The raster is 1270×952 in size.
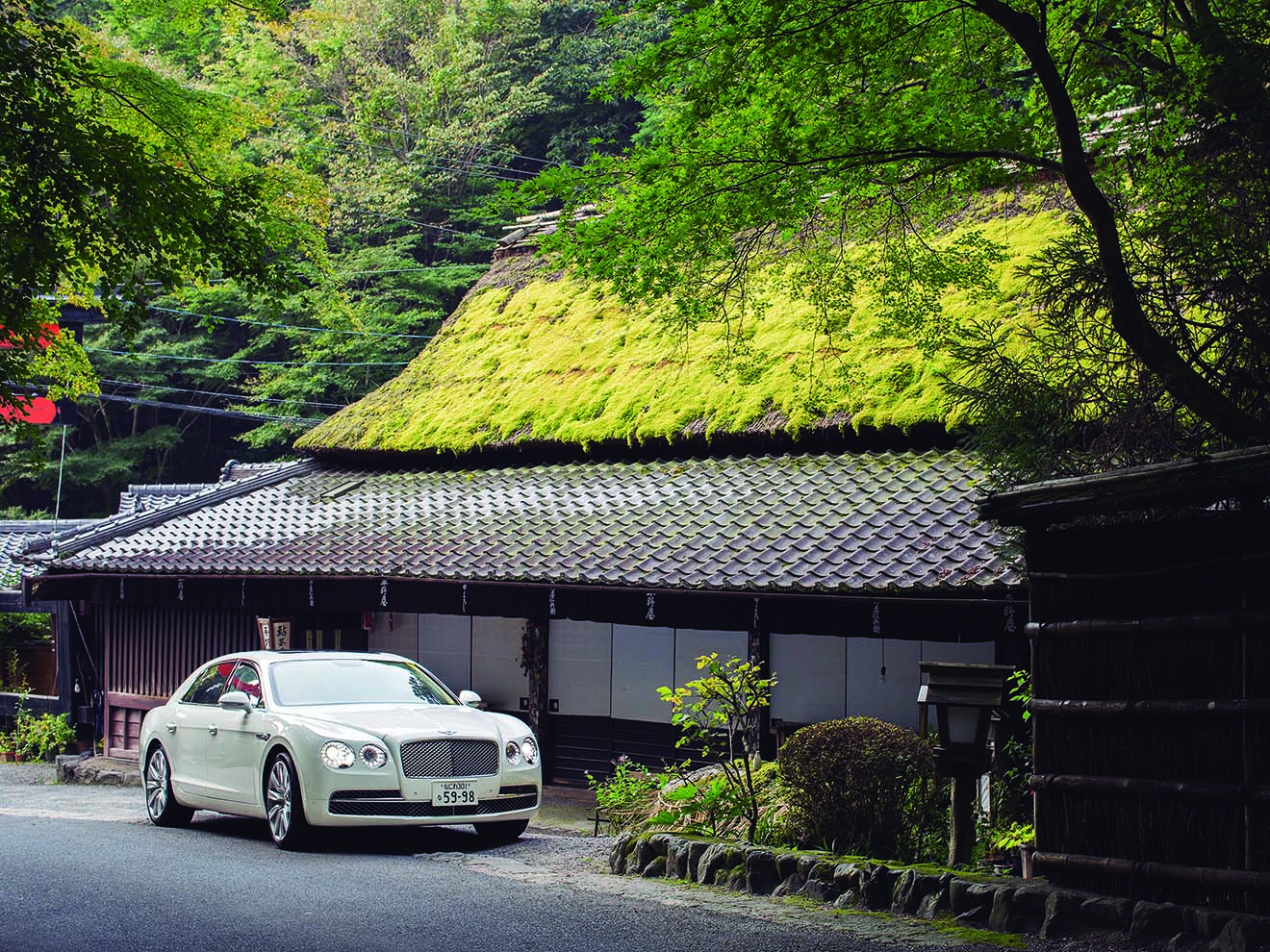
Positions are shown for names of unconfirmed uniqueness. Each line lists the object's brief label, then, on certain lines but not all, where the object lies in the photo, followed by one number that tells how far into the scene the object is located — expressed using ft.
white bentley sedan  32.53
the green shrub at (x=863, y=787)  27.71
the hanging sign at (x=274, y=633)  55.31
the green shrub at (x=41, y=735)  68.59
